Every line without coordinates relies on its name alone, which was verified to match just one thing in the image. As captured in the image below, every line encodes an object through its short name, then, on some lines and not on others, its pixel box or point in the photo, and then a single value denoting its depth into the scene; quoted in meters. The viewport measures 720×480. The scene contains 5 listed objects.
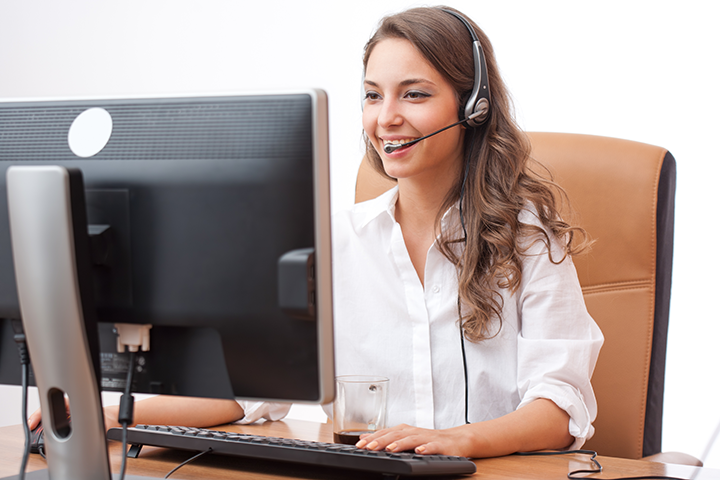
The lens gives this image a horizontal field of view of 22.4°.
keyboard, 2.17
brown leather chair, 2.55
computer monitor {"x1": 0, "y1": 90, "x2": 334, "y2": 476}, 2.09
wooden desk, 2.21
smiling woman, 2.50
